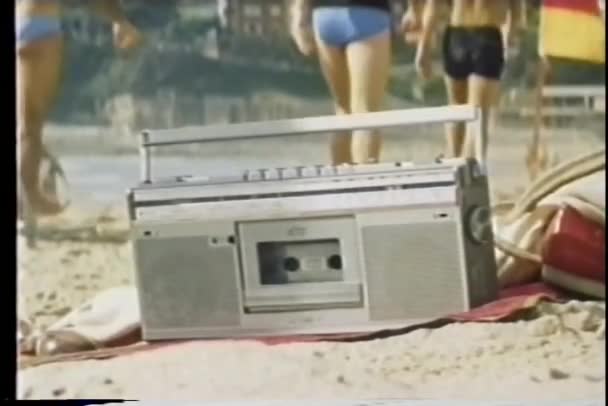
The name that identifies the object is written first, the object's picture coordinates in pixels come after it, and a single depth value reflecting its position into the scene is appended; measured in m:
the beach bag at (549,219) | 4.42
